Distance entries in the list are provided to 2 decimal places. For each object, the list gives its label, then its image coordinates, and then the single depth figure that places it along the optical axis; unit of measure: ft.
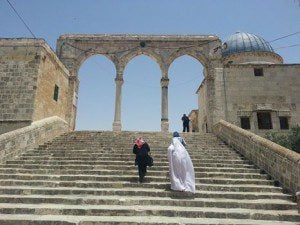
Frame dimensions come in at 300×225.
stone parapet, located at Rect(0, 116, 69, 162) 29.56
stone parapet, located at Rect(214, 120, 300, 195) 22.29
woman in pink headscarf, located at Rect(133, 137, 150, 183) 24.14
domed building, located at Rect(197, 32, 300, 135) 54.13
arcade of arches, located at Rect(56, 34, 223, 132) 62.75
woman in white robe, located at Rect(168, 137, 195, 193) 21.81
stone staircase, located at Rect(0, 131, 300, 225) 18.35
